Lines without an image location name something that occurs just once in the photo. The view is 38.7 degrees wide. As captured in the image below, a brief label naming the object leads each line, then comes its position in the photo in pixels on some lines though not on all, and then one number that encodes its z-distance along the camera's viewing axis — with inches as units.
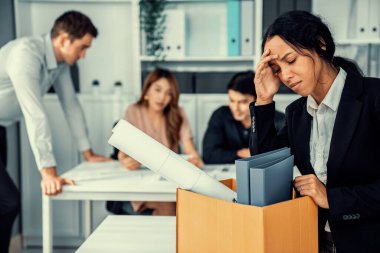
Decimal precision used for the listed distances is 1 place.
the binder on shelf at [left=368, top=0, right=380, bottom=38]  128.6
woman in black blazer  49.6
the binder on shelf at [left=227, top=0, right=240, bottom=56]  134.7
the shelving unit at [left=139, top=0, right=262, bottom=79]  149.3
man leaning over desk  97.7
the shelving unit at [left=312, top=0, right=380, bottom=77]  129.2
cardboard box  41.6
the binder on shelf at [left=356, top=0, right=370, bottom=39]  129.3
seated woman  120.2
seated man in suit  116.3
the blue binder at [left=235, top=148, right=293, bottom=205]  44.4
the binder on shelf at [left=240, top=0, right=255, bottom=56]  134.6
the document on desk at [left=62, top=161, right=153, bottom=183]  100.5
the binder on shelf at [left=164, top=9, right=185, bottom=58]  138.5
